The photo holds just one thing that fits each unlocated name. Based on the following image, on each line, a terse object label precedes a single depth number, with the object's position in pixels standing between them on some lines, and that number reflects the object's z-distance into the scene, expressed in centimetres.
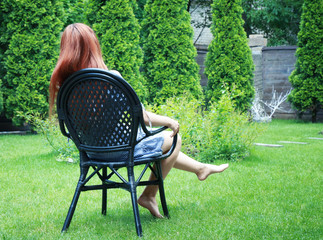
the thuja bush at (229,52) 1057
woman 247
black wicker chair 232
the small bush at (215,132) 523
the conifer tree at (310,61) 1090
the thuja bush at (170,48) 958
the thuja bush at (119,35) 851
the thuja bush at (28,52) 859
